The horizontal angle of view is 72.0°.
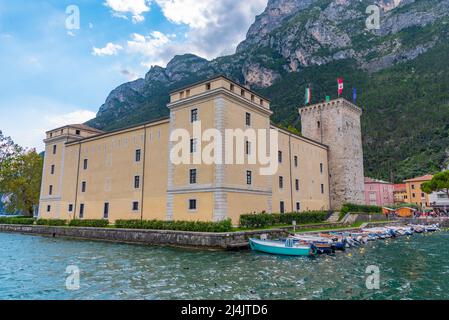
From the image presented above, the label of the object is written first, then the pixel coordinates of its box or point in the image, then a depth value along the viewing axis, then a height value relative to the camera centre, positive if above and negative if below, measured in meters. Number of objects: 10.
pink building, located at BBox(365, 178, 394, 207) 81.88 +5.07
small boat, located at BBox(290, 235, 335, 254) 22.55 -2.48
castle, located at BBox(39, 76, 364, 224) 28.86 +5.05
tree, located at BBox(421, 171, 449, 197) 59.38 +5.29
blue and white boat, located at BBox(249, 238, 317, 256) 21.66 -2.72
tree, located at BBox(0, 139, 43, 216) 51.91 +4.48
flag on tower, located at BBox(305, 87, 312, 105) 53.41 +19.68
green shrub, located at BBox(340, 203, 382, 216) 44.81 +0.23
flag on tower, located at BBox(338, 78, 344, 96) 49.59 +19.70
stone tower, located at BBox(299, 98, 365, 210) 48.22 +10.85
